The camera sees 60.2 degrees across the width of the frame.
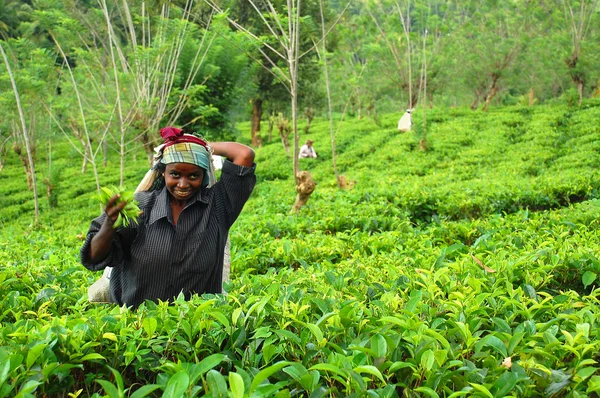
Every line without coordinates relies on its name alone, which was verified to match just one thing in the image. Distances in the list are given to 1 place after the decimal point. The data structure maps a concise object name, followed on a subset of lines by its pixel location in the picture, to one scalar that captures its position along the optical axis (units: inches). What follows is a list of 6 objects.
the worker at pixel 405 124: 695.3
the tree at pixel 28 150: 309.9
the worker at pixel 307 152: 607.3
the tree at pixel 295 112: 279.0
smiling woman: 95.8
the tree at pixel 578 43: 667.4
